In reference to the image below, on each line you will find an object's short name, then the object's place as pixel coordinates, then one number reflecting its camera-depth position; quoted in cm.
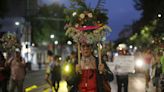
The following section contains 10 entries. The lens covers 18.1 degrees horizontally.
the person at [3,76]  1518
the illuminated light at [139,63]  1712
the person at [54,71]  1778
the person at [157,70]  1560
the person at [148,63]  1798
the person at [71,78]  860
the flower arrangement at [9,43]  1662
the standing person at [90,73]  872
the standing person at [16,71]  1502
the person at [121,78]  1517
